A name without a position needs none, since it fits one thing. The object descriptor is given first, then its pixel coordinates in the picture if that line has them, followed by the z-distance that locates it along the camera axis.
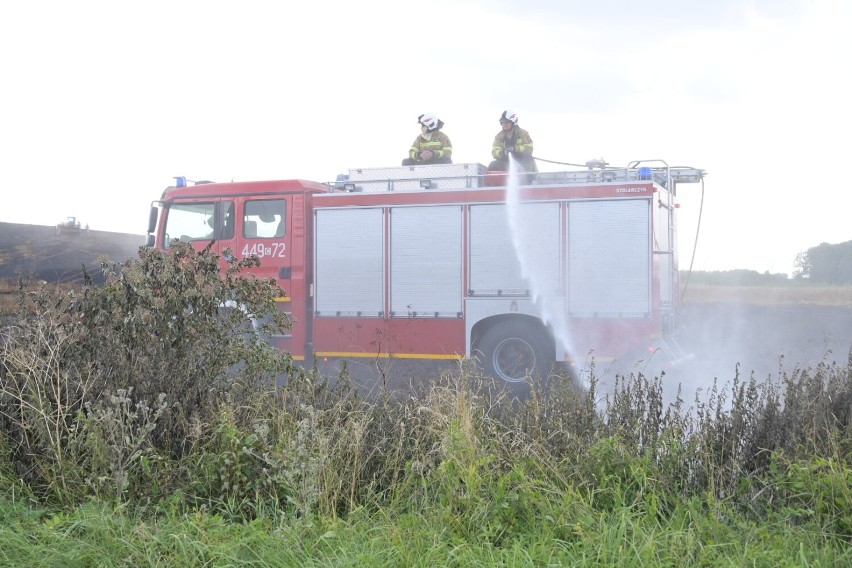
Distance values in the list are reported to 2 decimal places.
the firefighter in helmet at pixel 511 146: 10.91
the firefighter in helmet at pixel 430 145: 11.48
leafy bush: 4.58
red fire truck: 9.76
